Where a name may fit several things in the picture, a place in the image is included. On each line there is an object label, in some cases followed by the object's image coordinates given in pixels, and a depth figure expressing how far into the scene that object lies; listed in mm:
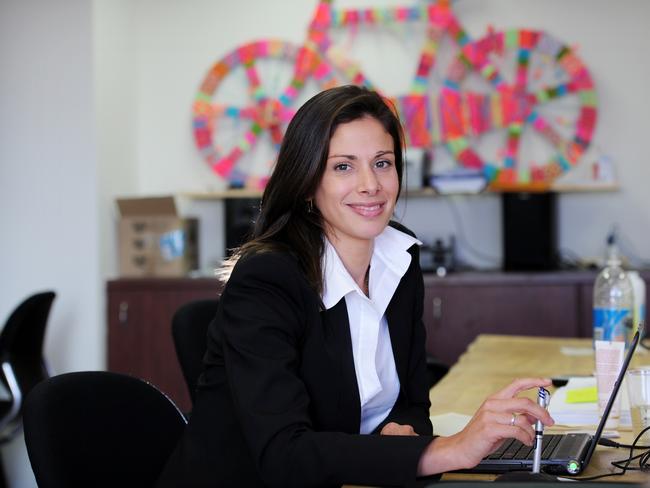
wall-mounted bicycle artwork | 4801
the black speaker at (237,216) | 4777
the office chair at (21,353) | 4031
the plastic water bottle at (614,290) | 2811
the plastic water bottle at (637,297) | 2930
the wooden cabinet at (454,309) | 4406
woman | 1446
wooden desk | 1751
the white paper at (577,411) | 1882
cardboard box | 4691
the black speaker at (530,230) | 4559
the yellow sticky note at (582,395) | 2146
